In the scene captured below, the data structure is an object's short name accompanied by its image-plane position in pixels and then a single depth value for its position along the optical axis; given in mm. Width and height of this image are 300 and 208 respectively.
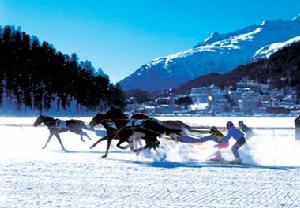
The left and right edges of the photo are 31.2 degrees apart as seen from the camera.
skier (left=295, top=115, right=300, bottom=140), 20977
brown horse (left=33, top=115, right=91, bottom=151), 20484
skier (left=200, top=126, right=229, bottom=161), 15594
